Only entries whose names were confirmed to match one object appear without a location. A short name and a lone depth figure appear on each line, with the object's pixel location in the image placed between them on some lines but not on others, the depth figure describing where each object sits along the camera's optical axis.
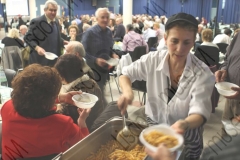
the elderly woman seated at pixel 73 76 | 1.81
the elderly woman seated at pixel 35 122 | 1.16
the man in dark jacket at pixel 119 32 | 6.89
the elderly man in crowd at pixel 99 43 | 2.99
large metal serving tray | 1.00
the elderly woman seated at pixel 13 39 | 4.51
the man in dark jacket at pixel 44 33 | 3.06
